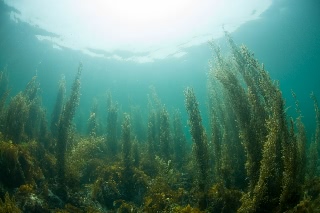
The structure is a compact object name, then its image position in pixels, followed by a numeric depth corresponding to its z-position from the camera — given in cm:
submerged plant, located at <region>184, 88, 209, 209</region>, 782
